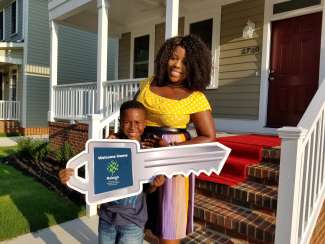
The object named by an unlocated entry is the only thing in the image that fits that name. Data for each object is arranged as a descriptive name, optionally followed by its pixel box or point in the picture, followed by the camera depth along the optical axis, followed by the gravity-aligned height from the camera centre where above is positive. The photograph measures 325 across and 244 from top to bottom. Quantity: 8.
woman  1.67 -0.02
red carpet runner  3.67 -0.62
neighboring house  13.01 +1.77
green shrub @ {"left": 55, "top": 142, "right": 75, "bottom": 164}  6.57 -1.07
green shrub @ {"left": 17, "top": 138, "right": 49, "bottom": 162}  7.51 -1.17
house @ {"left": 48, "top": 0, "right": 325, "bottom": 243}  4.95 +0.84
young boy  1.65 -0.57
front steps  2.88 -1.03
